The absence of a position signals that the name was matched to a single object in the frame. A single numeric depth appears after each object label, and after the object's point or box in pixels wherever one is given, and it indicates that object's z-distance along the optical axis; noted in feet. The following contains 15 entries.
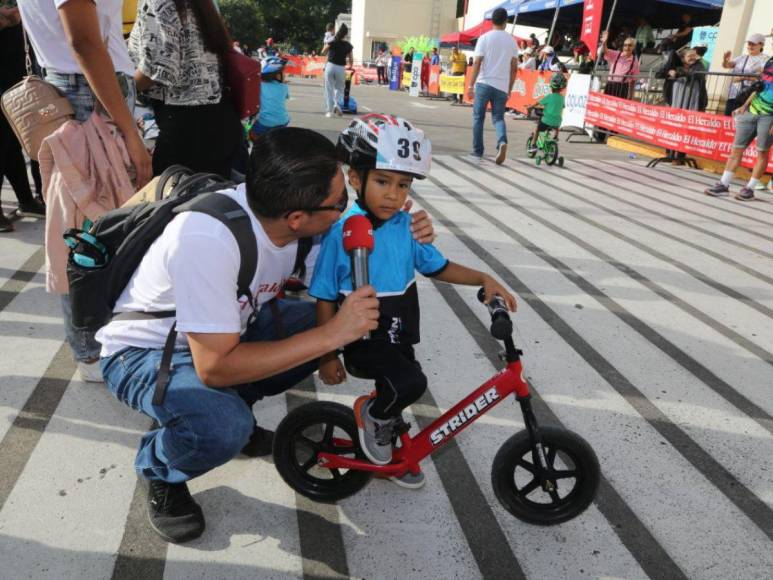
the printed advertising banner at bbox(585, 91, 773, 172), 34.27
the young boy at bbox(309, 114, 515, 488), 7.49
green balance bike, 34.37
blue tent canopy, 64.59
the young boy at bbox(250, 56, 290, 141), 25.21
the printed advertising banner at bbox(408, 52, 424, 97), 90.38
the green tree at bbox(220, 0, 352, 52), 242.37
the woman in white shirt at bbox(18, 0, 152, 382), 8.54
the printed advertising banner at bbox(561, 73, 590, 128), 49.62
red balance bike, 7.48
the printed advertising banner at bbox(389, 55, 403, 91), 104.12
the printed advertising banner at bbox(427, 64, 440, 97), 87.81
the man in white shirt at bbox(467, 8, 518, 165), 33.58
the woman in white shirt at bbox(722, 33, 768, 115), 34.91
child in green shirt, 33.27
